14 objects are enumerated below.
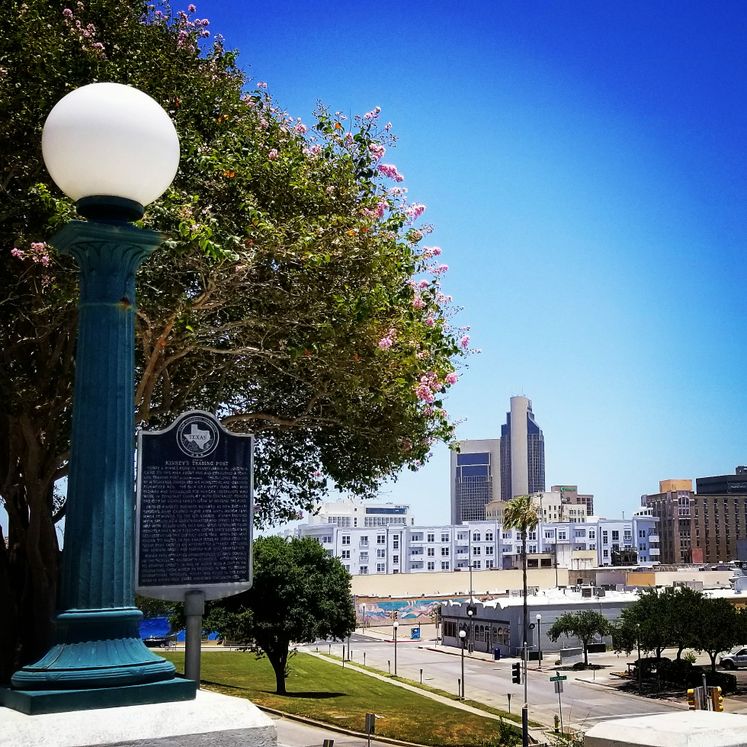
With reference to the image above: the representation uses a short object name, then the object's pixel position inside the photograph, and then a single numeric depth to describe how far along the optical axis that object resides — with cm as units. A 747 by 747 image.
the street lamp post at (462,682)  5353
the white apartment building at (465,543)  15700
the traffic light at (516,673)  4159
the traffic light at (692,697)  1705
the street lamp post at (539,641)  7468
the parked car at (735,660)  7038
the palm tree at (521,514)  6450
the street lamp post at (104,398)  551
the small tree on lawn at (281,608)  4466
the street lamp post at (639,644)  6035
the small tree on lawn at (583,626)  7638
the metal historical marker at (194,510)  916
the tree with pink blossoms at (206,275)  1517
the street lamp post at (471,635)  8673
